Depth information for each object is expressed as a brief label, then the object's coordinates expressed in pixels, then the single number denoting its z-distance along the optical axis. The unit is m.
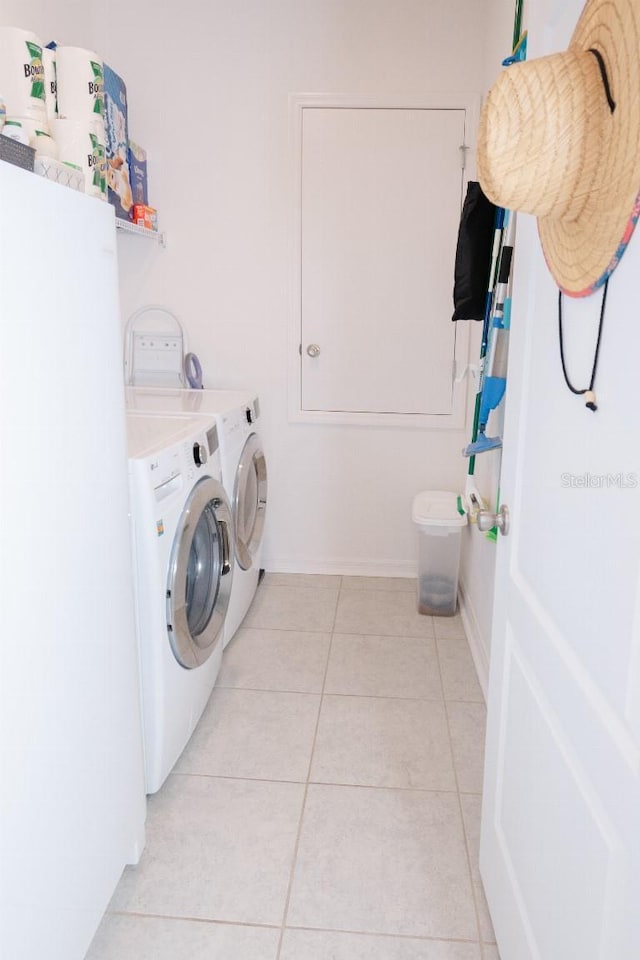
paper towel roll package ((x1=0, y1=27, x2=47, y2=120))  2.01
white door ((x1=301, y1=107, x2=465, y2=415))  2.99
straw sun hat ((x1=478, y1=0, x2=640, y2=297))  0.77
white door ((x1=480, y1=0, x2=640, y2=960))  0.81
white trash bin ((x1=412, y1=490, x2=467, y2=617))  2.90
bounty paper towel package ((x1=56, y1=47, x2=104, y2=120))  2.24
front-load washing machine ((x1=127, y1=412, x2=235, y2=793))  1.66
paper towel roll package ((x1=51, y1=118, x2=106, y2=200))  2.23
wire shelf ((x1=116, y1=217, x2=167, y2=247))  2.69
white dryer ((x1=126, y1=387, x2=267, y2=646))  2.48
